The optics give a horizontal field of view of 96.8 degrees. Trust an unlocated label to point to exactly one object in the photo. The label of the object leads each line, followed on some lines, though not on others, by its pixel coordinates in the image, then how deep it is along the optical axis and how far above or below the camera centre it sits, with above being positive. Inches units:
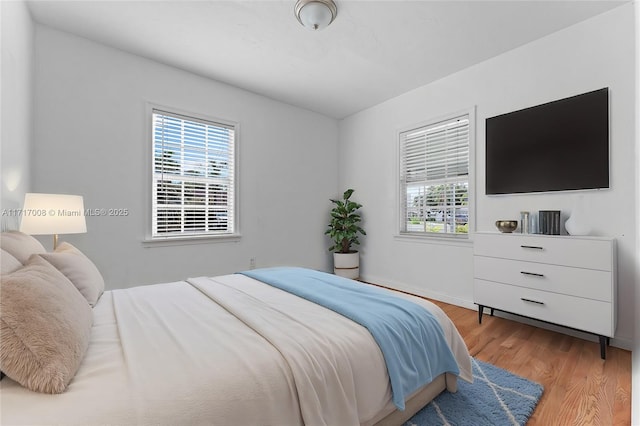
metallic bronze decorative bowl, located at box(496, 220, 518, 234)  104.9 -3.7
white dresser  81.0 -20.4
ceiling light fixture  86.7 +63.4
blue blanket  48.9 -21.4
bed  30.1 -19.8
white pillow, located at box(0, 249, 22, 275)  40.7 -7.9
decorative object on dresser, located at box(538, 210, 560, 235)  95.8 -2.2
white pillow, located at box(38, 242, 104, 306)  56.7 -12.6
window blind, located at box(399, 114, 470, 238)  133.2 +18.5
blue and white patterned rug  56.8 -41.0
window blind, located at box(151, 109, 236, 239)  128.0 +17.4
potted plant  173.6 -13.1
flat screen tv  93.6 +25.3
